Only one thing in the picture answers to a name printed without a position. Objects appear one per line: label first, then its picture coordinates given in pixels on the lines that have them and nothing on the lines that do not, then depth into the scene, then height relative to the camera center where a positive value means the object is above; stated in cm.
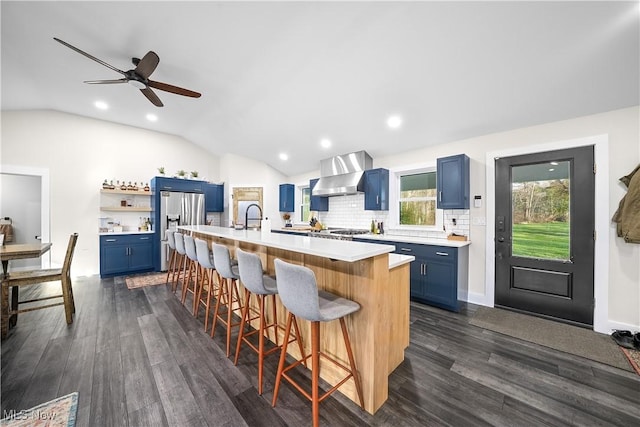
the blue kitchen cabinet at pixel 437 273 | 296 -80
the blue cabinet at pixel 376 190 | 417 +42
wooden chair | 237 -72
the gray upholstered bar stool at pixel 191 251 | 281 -48
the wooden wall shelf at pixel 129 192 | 494 +45
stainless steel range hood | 437 +78
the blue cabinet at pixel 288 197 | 628 +43
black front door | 257 -24
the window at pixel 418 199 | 388 +24
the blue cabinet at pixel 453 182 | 323 +45
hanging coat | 223 +2
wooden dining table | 231 -44
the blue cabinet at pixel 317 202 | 530 +25
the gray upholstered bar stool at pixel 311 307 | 131 -59
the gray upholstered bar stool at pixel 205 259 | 248 -50
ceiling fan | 245 +157
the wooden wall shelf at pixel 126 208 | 488 +9
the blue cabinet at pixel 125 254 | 458 -85
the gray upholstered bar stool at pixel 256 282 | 169 -52
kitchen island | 148 -62
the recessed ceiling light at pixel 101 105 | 430 +201
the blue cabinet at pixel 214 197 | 611 +41
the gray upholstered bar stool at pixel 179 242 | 324 -42
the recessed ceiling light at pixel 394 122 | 336 +134
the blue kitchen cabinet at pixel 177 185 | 508 +64
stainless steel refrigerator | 507 +1
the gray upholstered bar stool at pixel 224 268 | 213 -52
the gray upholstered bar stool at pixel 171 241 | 368 -46
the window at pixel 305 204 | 623 +24
